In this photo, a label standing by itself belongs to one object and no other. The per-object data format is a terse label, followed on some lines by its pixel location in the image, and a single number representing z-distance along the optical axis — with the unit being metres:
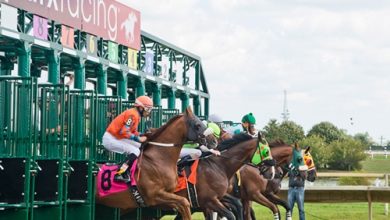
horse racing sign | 19.61
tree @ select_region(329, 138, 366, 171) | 69.00
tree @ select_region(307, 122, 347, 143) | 93.25
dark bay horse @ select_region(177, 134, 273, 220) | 11.95
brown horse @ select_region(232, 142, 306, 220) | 14.01
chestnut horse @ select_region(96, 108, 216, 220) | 10.87
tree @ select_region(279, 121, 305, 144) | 68.56
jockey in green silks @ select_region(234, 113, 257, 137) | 14.11
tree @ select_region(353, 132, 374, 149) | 134.12
